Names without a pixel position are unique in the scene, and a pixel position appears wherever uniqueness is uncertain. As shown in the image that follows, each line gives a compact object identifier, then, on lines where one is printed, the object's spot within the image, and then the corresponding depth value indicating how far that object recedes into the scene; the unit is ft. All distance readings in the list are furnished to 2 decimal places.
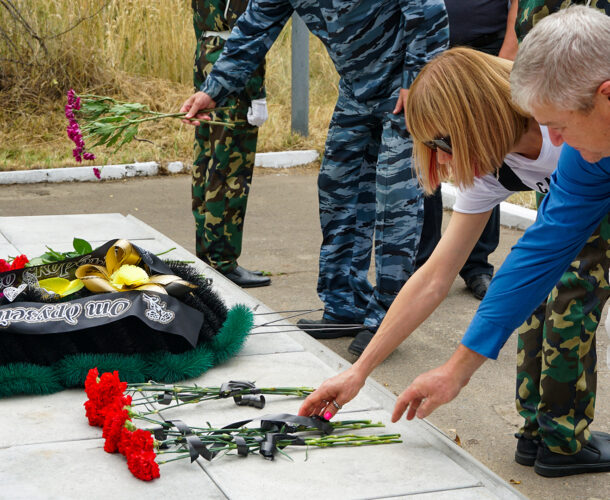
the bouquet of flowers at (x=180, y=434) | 6.68
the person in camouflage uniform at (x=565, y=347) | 8.45
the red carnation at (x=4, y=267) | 10.33
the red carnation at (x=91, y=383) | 7.52
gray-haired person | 5.36
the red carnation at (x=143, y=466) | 6.50
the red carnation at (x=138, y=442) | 6.62
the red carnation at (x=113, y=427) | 6.91
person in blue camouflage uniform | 11.69
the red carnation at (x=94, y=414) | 7.50
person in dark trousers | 14.49
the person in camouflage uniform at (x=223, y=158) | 15.42
